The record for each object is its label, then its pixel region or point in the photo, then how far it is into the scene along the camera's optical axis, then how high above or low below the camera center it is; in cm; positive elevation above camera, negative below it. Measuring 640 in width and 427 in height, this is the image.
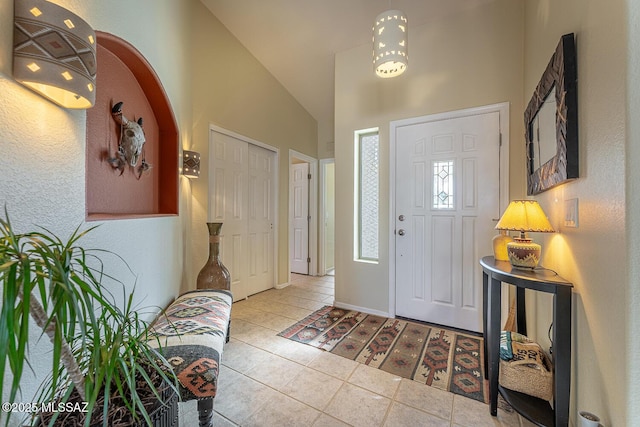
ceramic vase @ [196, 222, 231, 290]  227 -51
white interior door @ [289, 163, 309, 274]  447 -8
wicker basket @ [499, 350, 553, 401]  124 -80
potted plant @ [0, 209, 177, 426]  50 -29
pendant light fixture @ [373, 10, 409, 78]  182 +123
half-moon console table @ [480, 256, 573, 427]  111 -58
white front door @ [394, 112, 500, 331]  227 +1
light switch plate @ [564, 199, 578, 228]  113 +1
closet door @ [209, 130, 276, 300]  291 +7
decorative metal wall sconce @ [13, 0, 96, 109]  82 +53
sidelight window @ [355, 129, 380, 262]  282 +21
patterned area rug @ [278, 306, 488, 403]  170 -106
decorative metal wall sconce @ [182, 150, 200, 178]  230 +44
